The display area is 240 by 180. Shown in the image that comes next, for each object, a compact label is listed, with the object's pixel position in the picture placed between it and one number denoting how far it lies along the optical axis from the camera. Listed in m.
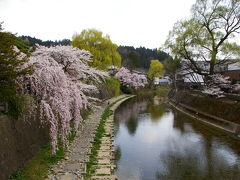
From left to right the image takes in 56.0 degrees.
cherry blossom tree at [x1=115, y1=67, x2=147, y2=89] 50.39
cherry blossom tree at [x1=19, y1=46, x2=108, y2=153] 7.30
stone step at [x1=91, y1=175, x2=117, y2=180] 7.67
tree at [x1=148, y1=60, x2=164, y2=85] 58.33
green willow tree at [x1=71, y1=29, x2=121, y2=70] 26.84
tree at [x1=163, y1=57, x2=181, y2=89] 25.68
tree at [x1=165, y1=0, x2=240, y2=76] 19.78
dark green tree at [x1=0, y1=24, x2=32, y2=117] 6.43
